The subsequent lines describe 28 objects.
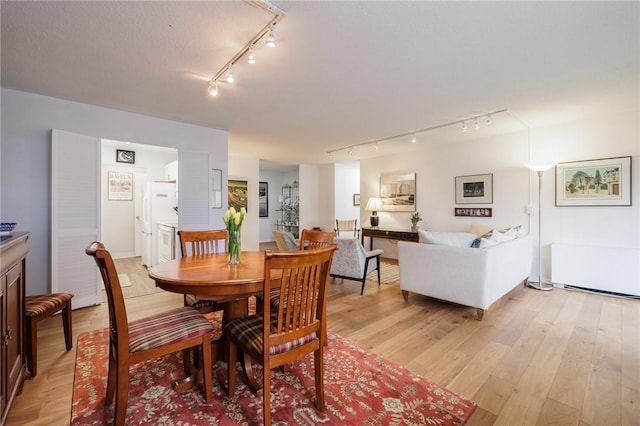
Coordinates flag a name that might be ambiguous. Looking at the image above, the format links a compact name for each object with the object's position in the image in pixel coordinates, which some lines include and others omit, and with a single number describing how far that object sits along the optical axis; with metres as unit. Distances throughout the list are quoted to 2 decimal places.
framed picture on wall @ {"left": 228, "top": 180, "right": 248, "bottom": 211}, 6.75
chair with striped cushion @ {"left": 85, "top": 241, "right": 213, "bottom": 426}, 1.39
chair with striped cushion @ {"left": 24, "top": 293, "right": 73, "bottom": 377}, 1.93
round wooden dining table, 1.54
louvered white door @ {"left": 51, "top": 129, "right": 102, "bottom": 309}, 3.05
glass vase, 2.01
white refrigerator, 5.30
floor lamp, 4.01
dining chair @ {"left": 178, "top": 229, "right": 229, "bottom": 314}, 2.19
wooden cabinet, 1.48
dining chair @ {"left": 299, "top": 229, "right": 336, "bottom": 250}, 2.60
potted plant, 5.68
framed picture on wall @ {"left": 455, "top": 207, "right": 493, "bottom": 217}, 4.87
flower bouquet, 2.02
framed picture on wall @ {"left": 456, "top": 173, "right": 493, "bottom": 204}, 4.86
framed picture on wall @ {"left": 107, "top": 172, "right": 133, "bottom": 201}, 6.04
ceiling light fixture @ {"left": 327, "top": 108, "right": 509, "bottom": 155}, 3.69
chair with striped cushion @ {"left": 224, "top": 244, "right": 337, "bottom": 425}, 1.40
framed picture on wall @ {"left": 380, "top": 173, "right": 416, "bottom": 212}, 5.97
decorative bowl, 1.87
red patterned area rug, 1.55
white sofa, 2.87
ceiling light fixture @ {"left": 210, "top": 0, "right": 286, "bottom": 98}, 1.65
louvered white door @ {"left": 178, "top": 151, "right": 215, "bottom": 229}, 4.08
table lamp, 6.45
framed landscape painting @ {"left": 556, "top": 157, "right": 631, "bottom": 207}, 3.65
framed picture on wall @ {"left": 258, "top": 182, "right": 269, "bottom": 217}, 9.22
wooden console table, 5.44
